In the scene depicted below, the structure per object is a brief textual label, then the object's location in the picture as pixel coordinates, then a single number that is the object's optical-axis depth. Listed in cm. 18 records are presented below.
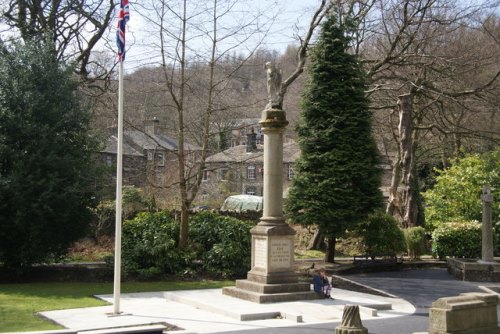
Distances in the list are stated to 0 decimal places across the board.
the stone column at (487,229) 2142
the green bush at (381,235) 2451
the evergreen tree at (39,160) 1923
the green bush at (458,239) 2461
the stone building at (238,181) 4659
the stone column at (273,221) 1664
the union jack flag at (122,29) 1420
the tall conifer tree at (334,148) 2341
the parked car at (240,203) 4516
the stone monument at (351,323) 909
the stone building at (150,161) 2675
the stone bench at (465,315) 898
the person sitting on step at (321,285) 1659
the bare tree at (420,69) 2608
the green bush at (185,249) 2081
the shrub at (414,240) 2716
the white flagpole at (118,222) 1360
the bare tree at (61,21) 2450
